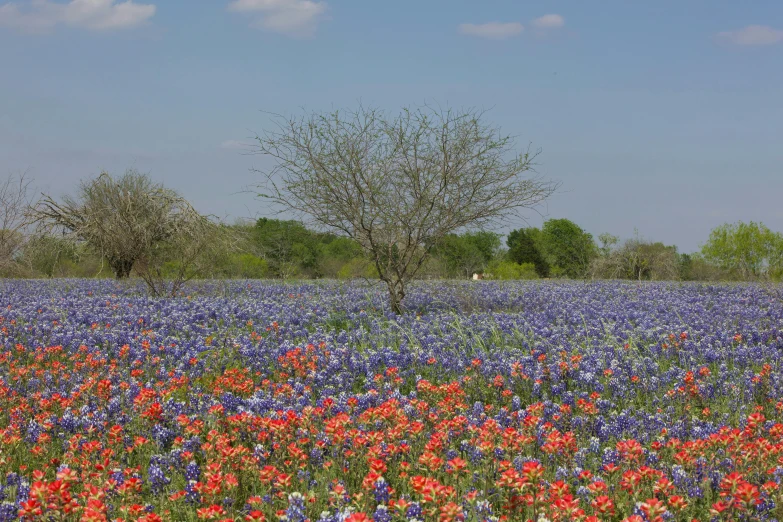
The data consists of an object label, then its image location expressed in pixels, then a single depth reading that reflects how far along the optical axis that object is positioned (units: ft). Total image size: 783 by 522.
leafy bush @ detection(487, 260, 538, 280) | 150.86
